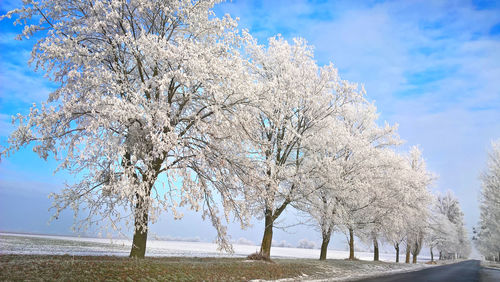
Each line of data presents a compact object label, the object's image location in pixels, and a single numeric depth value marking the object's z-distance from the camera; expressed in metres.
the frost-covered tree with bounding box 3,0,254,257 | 11.30
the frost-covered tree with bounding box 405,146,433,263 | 33.47
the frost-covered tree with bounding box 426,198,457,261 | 56.38
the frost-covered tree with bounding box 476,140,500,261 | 34.09
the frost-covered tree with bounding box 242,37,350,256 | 19.38
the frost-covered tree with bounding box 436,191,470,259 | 60.85
